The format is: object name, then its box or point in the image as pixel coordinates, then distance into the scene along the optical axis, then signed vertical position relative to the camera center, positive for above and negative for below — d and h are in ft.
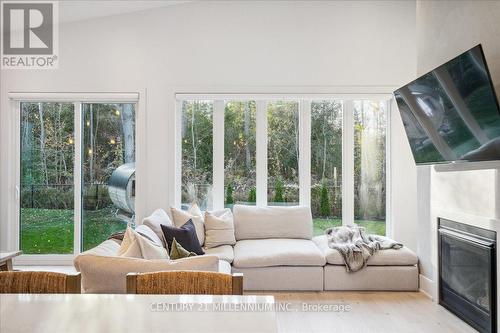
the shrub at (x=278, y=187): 17.72 -0.80
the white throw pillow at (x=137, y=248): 9.22 -1.76
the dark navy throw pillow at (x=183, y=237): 12.89 -2.13
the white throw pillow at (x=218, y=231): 15.33 -2.30
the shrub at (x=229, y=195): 17.67 -1.12
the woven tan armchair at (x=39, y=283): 5.21 -1.42
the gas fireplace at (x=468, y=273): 10.03 -2.79
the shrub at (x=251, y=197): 17.69 -1.21
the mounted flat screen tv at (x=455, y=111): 8.85 +1.36
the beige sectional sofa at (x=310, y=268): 13.87 -3.32
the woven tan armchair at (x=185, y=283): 5.10 -1.40
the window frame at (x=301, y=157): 17.54 +0.45
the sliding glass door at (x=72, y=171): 17.52 -0.10
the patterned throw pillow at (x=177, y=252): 11.30 -2.25
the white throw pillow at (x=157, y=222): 13.12 -1.74
